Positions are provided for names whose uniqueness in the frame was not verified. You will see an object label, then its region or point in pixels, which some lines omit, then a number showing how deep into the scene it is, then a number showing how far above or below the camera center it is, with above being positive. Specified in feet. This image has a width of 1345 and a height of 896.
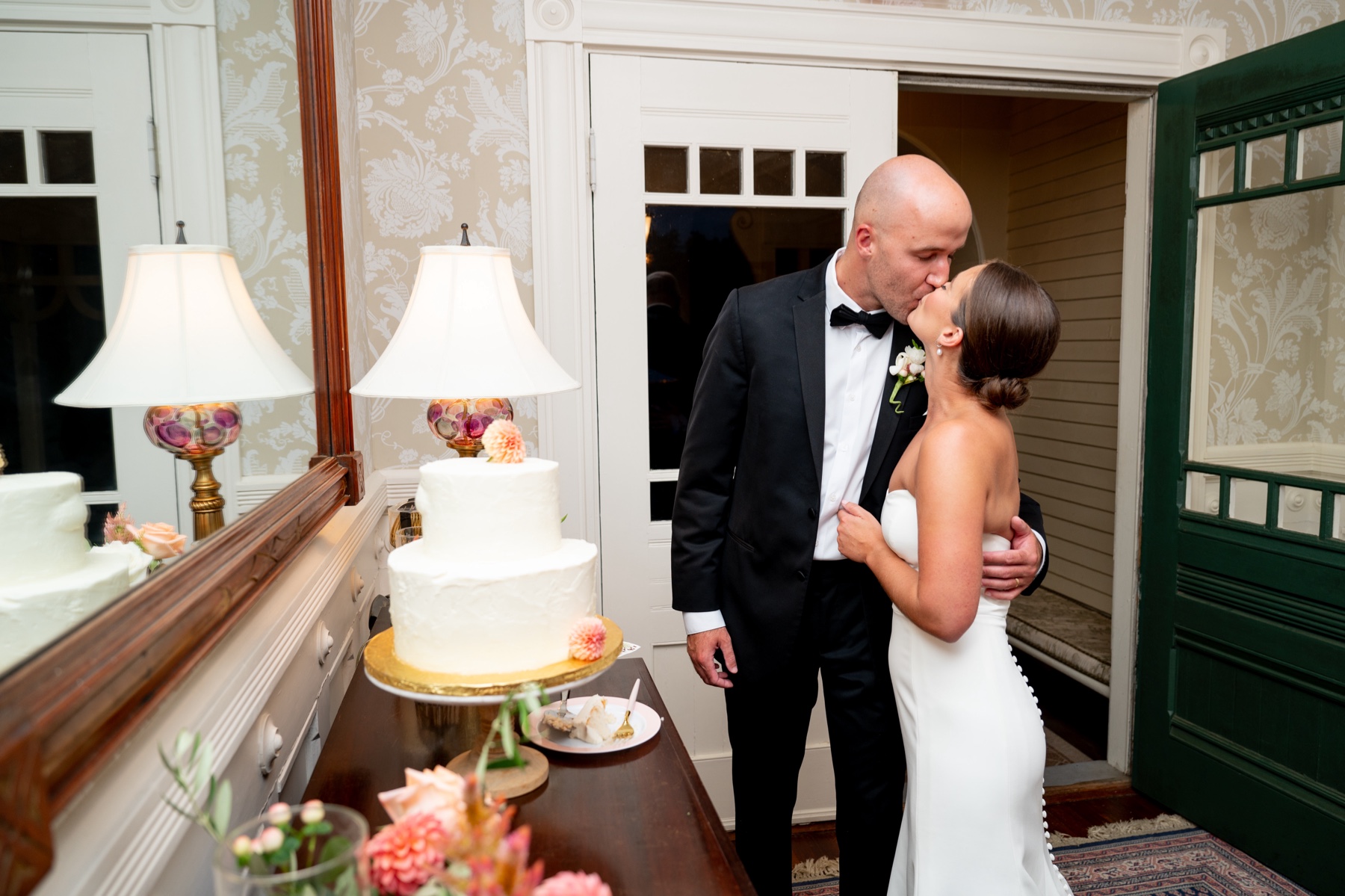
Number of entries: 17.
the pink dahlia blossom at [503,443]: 3.64 -0.27
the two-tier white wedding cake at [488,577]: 3.40 -0.78
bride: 4.91 -1.37
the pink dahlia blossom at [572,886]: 1.70 -1.01
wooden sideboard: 3.16 -1.78
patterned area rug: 8.05 -4.80
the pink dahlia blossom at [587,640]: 3.48 -1.05
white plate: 4.10 -1.75
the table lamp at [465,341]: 4.59 +0.22
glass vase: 1.82 -1.06
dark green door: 7.99 -0.96
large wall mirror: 1.91 +0.00
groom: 6.08 -1.02
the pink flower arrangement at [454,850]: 1.72 -1.02
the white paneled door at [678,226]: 8.57 +1.56
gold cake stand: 3.25 -1.17
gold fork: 4.21 -1.73
